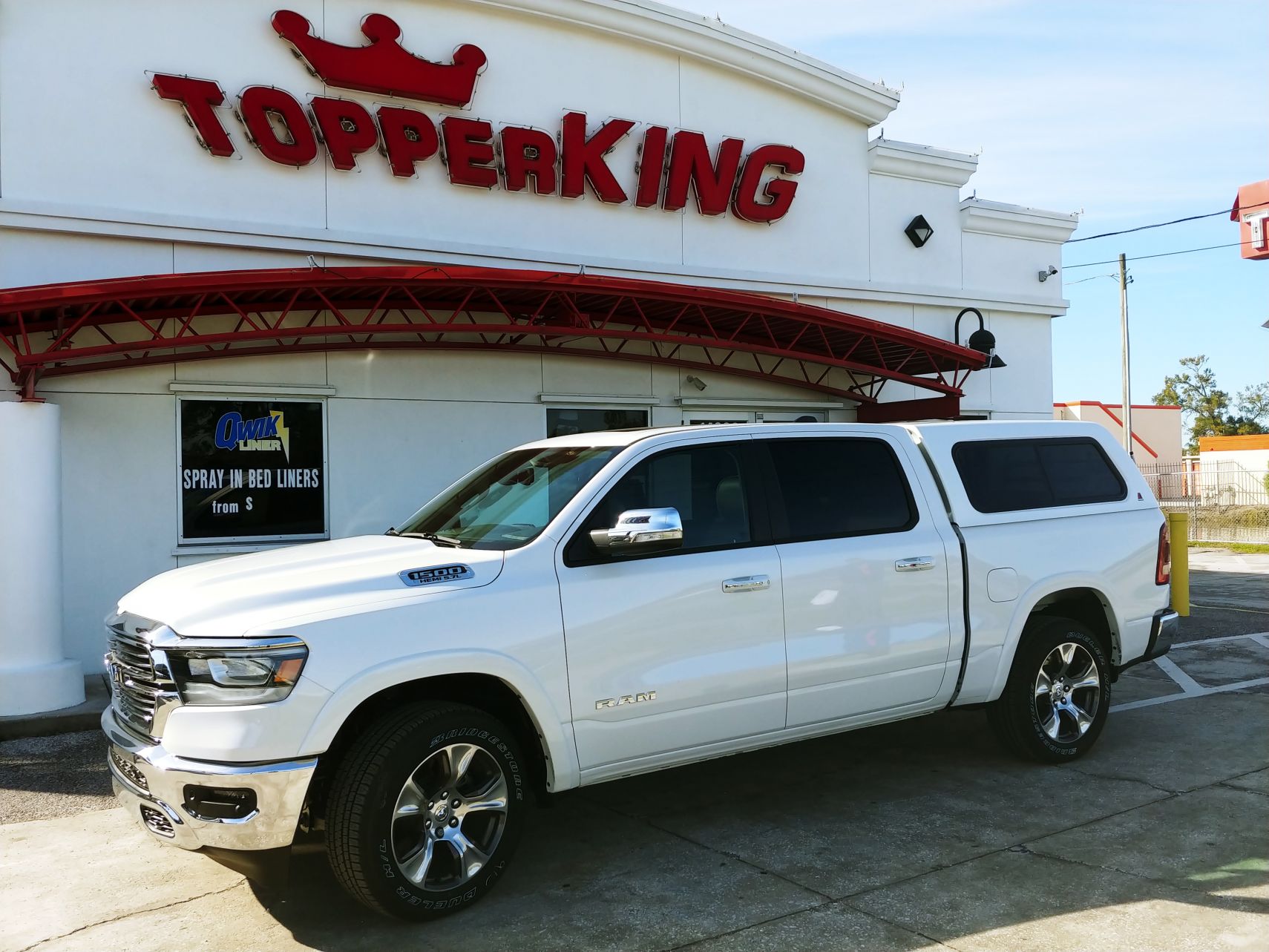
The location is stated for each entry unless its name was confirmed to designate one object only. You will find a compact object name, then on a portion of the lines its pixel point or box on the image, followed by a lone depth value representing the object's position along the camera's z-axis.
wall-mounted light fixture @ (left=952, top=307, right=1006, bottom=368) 15.52
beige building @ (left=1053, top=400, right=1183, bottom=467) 49.95
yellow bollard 7.64
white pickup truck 4.16
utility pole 34.93
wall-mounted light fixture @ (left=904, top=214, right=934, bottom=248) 15.74
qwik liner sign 10.75
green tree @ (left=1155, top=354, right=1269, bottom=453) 84.75
